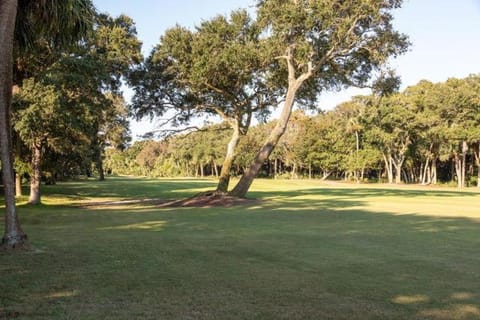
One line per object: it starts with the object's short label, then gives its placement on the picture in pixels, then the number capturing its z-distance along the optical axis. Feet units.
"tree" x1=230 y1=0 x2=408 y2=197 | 84.64
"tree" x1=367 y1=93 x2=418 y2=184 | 212.64
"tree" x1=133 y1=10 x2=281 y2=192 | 93.76
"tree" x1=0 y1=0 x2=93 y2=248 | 29.60
